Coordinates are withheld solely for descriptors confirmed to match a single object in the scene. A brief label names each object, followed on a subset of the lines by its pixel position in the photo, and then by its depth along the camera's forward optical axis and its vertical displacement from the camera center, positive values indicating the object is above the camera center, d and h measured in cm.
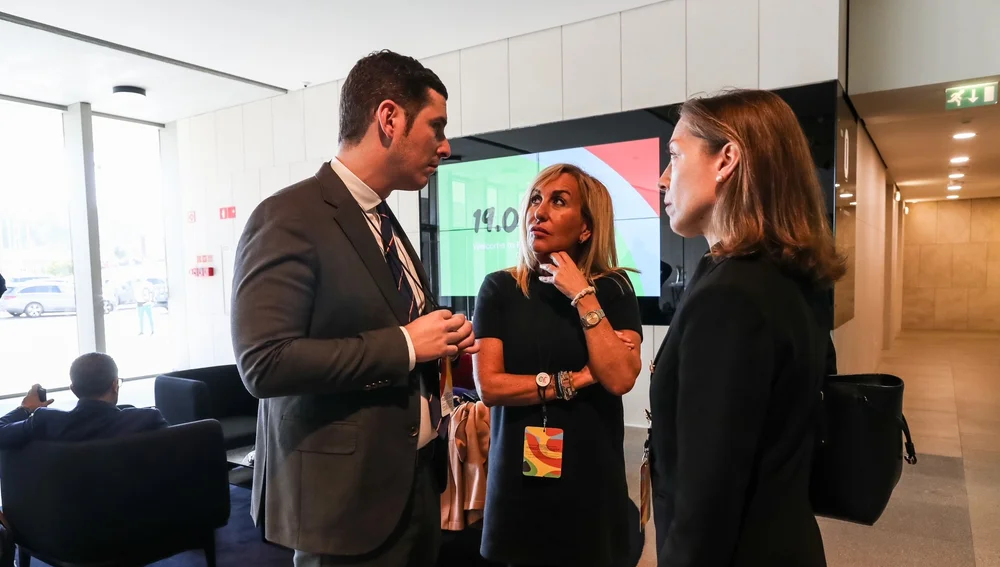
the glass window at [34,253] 647 +14
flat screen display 456 +43
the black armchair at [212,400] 386 -94
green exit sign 419 +112
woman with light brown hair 89 -15
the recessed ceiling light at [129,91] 611 +178
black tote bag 108 -36
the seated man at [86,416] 227 -60
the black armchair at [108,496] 220 -89
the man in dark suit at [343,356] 110 -18
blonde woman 157 -36
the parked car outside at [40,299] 672 -38
